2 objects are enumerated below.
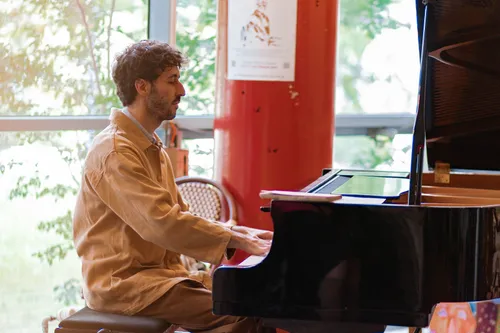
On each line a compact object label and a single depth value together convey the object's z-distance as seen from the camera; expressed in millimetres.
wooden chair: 5882
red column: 5820
